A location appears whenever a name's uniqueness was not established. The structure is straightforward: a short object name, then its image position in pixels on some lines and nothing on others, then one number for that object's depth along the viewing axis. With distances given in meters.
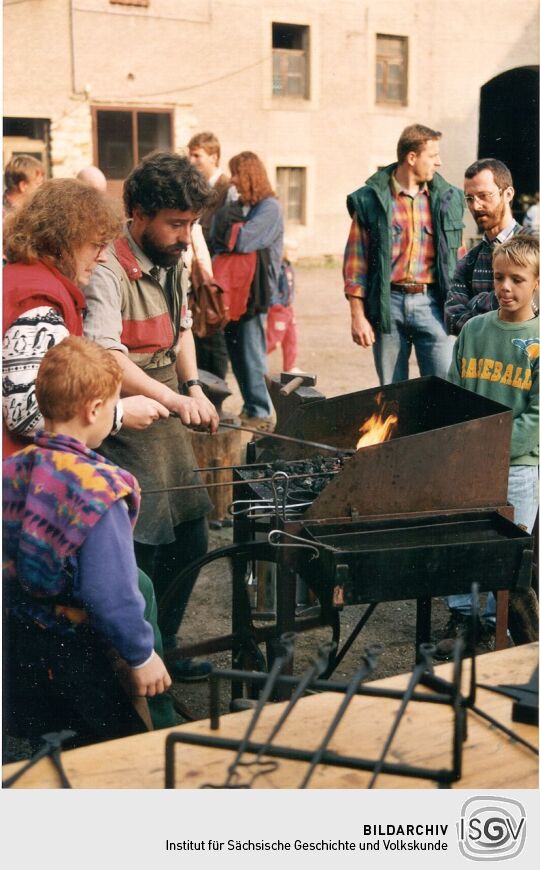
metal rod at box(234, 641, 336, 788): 1.85
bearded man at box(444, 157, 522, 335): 4.35
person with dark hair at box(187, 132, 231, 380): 6.78
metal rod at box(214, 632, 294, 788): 1.79
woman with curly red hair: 2.46
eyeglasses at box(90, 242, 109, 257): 2.70
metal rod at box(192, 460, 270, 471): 3.07
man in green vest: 5.18
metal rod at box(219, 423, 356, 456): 2.92
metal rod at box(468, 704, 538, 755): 1.95
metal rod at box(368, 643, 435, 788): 1.81
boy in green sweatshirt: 3.51
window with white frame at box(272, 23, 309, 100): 18.50
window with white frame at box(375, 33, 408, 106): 18.92
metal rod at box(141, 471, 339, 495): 2.88
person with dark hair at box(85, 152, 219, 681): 3.15
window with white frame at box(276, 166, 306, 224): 19.58
